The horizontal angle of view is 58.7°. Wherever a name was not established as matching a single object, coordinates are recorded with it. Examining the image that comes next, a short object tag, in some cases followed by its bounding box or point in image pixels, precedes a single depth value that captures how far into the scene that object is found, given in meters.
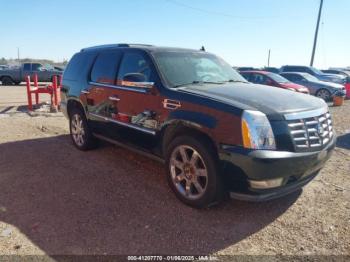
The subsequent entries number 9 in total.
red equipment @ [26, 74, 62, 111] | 10.10
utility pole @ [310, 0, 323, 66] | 29.27
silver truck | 22.25
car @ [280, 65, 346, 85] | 21.03
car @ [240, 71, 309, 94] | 12.64
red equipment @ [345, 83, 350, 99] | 17.06
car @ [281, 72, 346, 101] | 15.23
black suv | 3.09
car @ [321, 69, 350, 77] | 28.56
